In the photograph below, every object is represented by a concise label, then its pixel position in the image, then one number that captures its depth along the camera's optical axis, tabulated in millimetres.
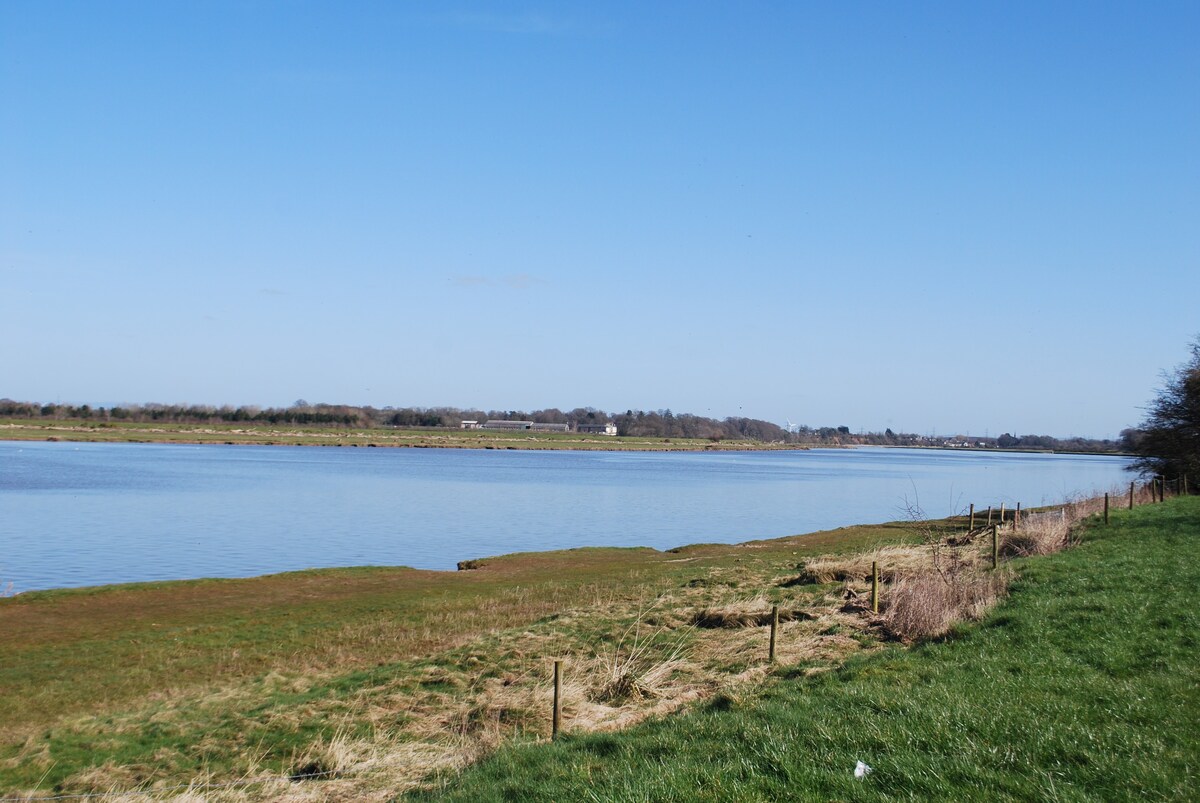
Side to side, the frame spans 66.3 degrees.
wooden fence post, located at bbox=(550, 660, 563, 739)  10836
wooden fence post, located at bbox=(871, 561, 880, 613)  17547
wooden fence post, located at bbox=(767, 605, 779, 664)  14174
